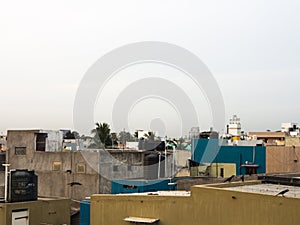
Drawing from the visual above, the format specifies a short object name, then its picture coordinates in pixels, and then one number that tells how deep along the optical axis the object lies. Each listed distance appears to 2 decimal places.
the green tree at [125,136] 68.33
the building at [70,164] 38.97
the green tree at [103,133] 72.72
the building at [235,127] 63.88
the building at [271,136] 67.39
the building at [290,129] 65.40
